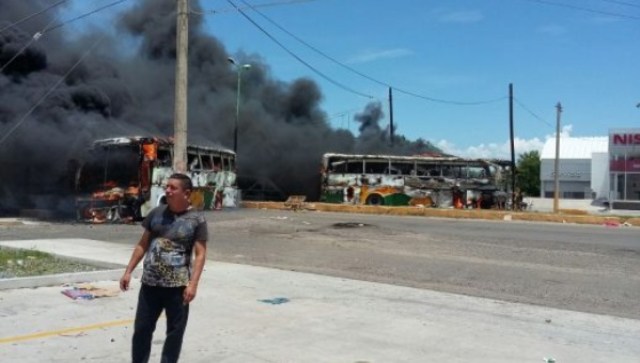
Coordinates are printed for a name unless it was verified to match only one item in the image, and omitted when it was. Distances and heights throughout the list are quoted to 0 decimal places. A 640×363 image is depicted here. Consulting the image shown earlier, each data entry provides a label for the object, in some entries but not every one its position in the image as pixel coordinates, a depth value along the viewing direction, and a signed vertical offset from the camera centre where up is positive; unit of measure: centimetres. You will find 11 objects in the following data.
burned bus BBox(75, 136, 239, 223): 1948 +44
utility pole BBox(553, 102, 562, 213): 3528 +369
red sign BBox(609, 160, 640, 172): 4759 +276
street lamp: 3389 +458
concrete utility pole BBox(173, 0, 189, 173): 1230 +209
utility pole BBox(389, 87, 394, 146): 5346 +686
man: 431 -50
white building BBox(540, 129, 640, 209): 4750 +300
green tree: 8456 +376
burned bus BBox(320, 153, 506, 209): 2952 +78
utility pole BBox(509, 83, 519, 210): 4236 +526
